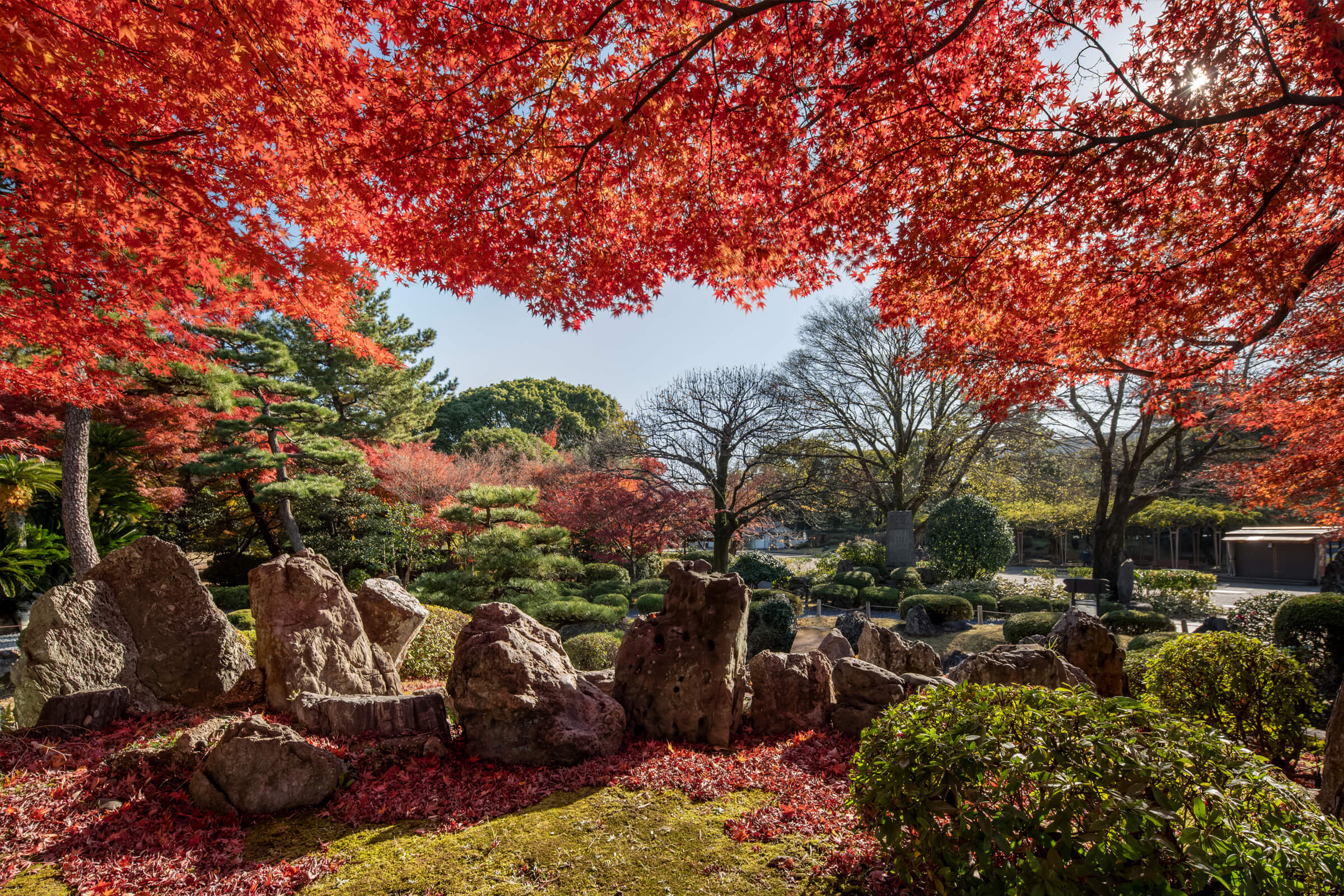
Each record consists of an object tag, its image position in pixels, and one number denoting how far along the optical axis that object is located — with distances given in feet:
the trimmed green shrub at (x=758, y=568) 46.60
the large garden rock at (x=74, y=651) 12.50
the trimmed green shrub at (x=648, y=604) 42.80
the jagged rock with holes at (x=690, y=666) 13.00
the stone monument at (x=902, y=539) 55.62
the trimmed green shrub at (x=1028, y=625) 31.53
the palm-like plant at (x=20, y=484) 30.99
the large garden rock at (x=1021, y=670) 13.47
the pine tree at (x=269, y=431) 40.47
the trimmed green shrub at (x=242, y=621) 29.68
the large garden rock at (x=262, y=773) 9.43
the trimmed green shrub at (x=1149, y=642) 26.20
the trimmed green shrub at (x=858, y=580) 50.37
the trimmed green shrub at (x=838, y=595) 47.57
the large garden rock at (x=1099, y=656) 15.76
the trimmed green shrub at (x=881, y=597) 46.01
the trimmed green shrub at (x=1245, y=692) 11.98
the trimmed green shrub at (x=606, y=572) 53.52
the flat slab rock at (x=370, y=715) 12.26
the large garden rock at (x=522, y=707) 11.66
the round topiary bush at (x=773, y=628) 30.40
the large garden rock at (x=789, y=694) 14.02
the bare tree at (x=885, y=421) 60.08
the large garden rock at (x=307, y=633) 13.92
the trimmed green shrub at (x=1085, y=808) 5.24
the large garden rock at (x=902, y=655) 17.47
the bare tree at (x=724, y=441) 45.03
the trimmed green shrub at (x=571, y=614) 31.37
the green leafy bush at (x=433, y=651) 23.27
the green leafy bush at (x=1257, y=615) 27.61
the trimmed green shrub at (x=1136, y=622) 33.76
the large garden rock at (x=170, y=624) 14.34
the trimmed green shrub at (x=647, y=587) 50.72
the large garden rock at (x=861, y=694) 13.39
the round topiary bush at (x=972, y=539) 47.83
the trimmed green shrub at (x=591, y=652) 23.82
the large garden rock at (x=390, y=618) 18.17
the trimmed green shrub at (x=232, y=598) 41.83
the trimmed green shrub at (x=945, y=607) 39.47
